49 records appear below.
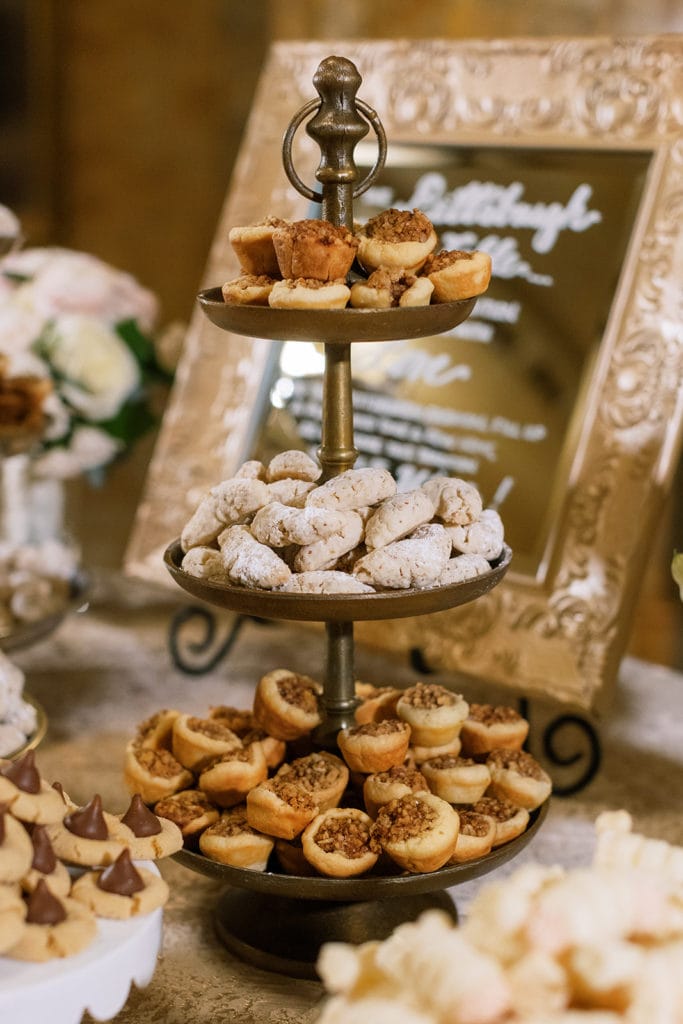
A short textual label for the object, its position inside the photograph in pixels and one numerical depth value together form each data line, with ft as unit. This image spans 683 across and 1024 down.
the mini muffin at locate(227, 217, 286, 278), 3.57
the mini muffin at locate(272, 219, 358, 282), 3.34
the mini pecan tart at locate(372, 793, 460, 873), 3.46
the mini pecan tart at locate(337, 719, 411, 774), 3.74
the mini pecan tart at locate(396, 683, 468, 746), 3.92
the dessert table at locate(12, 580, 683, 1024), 3.77
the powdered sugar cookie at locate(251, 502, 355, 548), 3.43
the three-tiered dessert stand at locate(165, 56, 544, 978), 3.38
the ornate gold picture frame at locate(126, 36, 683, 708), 4.92
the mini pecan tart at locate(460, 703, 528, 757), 4.13
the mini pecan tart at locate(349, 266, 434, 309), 3.40
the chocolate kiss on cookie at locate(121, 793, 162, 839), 3.26
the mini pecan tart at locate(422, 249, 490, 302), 3.50
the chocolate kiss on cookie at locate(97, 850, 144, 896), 2.97
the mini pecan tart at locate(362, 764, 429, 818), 3.66
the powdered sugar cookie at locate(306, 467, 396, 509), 3.55
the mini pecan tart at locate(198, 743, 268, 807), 3.82
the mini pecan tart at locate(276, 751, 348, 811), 3.73
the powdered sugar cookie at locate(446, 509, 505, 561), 3.66
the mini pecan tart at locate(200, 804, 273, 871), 3.65
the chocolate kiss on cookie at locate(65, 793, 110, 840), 3.11
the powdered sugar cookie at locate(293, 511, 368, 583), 3.45
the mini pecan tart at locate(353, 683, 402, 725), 4.16
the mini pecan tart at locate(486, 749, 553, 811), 3.93
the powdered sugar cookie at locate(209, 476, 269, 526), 3.69
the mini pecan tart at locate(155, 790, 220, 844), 3.78
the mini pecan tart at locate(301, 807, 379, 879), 3.53
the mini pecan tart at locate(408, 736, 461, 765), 3.95
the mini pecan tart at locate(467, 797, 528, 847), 3.78
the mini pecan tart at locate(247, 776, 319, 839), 3.59
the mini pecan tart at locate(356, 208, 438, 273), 3.49
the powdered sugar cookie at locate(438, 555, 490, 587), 3.50
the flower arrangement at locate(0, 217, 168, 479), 6.33
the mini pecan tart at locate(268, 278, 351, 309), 3.33
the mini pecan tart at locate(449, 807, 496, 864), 3.63
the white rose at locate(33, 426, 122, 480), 6.57
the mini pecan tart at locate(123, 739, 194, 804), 3.92
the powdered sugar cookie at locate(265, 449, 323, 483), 3.91
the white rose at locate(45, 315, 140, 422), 6.34
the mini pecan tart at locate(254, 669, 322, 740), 4.02
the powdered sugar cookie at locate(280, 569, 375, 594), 3.38
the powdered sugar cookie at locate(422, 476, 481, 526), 3.69
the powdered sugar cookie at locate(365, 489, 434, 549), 3.47
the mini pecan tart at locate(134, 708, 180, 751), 4.18
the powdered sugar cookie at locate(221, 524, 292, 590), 3.39
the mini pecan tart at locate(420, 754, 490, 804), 3.82
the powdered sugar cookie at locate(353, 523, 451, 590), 3.40
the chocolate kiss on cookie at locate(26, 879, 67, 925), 2.77
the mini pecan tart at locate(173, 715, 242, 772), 4.01
